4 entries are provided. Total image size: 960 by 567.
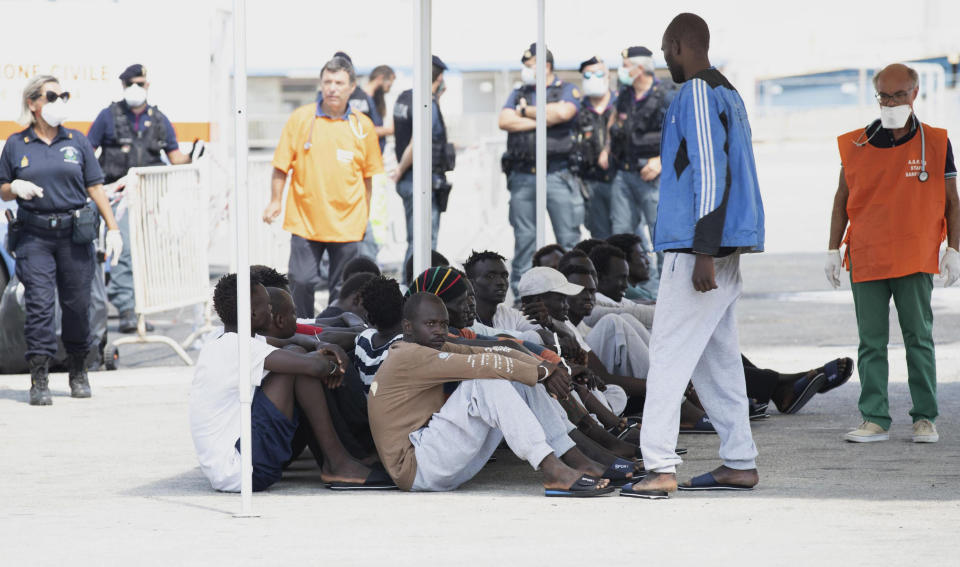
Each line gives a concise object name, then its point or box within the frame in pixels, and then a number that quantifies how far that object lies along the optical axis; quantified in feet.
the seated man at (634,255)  59.41
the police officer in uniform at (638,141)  80.38
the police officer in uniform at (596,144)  82.48
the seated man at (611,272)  55.36
